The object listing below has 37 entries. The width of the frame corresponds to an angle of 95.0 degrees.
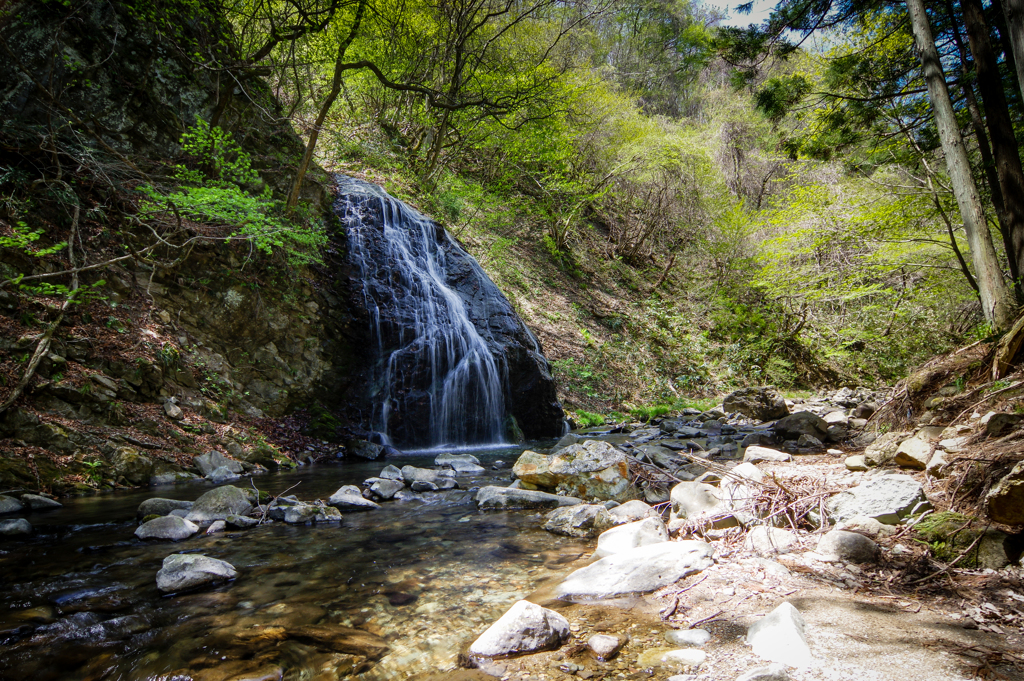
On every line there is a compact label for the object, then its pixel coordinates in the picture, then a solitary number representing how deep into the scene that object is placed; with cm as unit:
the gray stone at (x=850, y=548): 238
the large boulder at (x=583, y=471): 468
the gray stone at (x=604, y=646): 190
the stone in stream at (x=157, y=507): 408
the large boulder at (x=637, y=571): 250
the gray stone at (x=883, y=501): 263
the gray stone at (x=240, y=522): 396
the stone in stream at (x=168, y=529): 363
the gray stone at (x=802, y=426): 715
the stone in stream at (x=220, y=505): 402
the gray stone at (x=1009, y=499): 206
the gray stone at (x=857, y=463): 412
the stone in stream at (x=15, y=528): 354
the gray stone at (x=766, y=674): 148
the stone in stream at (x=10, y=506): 409
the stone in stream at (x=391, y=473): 583
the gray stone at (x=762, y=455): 489
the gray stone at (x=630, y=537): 302
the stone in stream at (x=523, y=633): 196
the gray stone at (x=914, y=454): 346
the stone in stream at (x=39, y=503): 430
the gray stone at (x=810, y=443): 658
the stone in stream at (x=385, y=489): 515
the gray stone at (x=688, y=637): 192
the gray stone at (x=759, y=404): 1105
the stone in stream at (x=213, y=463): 580
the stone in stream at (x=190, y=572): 270
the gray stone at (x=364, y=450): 770
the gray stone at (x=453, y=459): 677
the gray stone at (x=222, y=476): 571
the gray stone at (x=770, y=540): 267
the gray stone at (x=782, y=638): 166
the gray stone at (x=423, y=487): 550
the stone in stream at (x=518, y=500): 465
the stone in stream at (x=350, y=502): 472
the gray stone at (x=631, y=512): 378
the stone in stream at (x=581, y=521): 376
